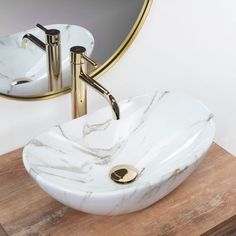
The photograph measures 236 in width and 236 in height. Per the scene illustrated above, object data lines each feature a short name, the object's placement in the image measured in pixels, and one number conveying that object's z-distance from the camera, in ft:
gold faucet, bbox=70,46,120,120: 5.78
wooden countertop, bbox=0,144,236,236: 5.59
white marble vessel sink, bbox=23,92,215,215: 5.23
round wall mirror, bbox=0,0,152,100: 5.99
